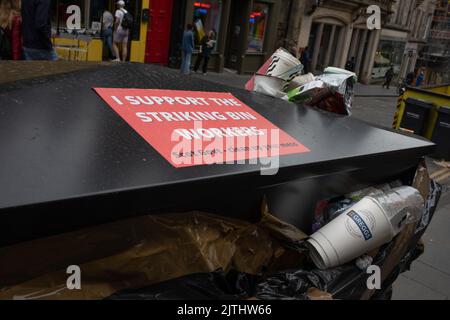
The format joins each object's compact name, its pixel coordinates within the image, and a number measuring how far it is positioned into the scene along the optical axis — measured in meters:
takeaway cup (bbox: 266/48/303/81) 2.63
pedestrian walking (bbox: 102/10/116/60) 11.13
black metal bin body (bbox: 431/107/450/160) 8.27
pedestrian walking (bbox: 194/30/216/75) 13.65
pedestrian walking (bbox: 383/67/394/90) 24.67
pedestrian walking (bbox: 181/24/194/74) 12.10
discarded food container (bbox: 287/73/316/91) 2.71
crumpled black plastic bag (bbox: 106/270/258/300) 1.31
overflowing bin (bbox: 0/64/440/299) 1.12
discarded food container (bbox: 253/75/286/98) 2.63
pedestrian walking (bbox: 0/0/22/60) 4.79
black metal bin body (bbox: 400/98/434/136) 8.64
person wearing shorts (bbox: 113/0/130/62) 11.16
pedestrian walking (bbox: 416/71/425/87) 26.76
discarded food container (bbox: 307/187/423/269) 1.74
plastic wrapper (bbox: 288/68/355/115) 2.46
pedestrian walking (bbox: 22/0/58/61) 4.93
